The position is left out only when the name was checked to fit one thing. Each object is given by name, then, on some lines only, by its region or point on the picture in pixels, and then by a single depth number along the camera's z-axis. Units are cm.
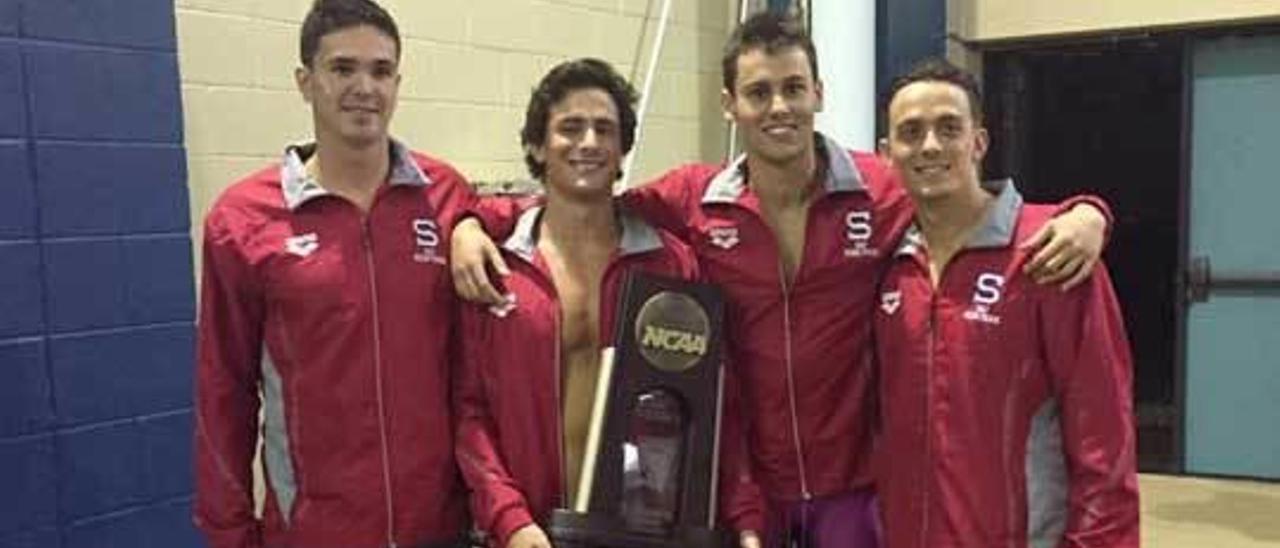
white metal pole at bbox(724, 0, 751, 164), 474
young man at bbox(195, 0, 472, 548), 201
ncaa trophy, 197
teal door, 532
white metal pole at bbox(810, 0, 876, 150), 457
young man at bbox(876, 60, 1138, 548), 184
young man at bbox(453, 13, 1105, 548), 212
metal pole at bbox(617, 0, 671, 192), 438
